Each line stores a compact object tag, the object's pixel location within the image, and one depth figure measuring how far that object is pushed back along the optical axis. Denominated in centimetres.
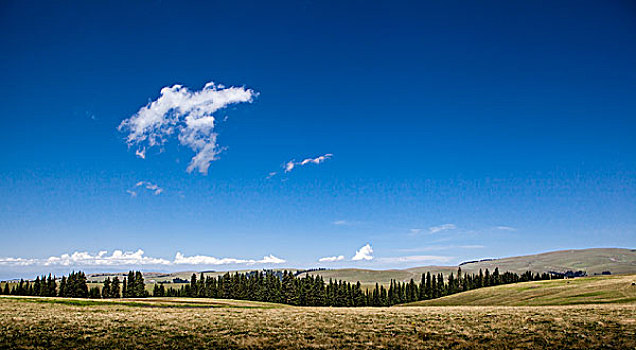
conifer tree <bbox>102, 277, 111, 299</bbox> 11319
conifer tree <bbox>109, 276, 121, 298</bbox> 11360
